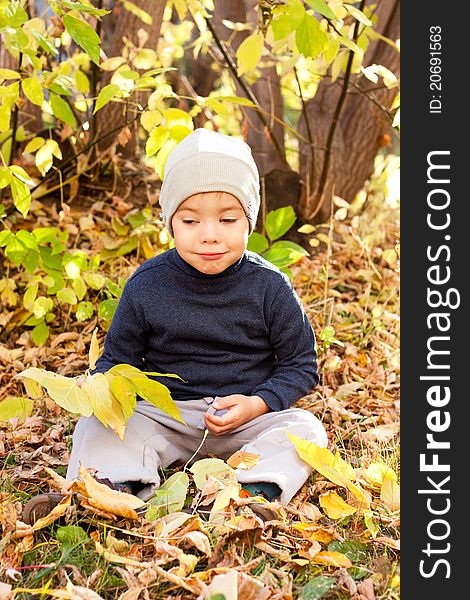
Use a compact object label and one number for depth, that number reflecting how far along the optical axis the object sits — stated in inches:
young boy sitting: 93.0
